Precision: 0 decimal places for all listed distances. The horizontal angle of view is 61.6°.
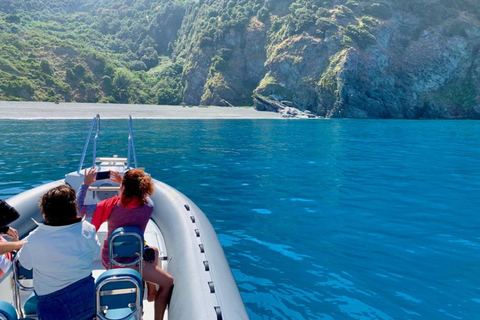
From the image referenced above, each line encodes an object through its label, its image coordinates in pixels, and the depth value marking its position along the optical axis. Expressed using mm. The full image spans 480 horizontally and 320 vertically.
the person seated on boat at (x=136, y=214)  3990
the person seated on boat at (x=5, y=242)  3422
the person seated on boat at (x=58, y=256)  3047
